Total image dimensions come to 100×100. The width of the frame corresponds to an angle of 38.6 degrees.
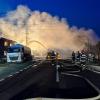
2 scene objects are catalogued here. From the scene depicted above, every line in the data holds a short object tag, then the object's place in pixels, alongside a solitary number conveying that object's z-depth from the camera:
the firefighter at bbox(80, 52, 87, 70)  22.59
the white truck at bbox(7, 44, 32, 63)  26.92
